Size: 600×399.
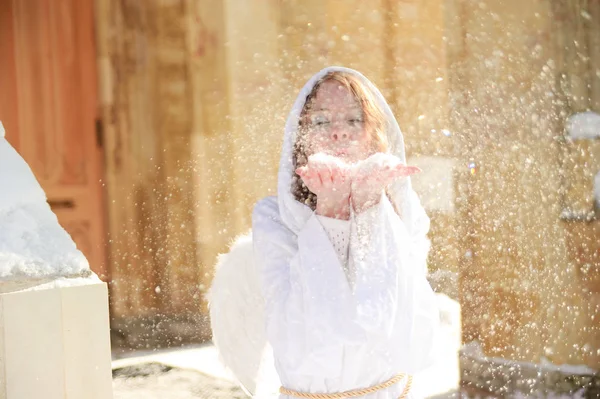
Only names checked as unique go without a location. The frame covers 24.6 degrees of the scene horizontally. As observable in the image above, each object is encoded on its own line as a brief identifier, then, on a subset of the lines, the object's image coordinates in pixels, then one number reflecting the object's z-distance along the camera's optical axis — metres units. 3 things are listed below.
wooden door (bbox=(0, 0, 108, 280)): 7.65
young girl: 2.78
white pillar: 3.01
